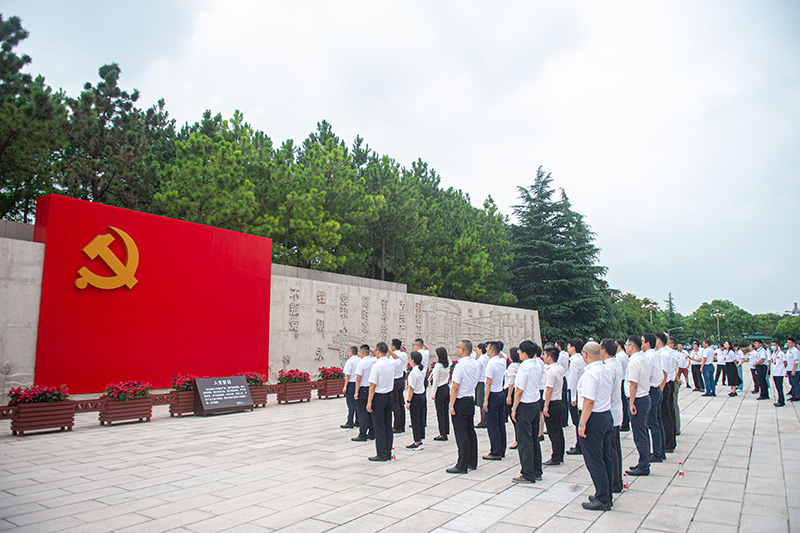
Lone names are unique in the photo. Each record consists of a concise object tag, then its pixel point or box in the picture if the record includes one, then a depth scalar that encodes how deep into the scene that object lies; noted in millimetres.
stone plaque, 10328
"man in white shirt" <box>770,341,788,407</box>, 12325
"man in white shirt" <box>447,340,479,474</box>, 5801
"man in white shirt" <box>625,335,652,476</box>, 5711
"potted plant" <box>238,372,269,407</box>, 11570
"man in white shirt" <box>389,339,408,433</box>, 8438
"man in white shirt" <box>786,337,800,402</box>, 11969
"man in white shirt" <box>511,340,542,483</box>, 5320
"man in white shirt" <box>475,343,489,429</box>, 8209
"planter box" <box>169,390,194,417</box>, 10102
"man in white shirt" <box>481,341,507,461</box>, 6363
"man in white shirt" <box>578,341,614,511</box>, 4430
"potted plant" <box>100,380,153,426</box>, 8992
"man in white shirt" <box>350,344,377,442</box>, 7863
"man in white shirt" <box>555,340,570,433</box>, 8310
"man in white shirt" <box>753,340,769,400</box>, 12367
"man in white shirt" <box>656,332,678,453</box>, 6917
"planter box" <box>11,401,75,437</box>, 7910
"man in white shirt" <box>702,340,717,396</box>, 13891
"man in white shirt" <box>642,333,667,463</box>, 6285
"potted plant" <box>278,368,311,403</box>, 12414
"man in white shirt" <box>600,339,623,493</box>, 5000
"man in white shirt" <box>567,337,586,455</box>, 6961
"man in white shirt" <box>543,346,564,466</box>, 5844
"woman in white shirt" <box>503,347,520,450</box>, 6555
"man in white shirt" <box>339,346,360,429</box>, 9055
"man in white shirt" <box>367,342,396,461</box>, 6453
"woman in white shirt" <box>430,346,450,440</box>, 7090
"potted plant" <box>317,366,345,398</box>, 13461
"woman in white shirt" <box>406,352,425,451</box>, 7297
